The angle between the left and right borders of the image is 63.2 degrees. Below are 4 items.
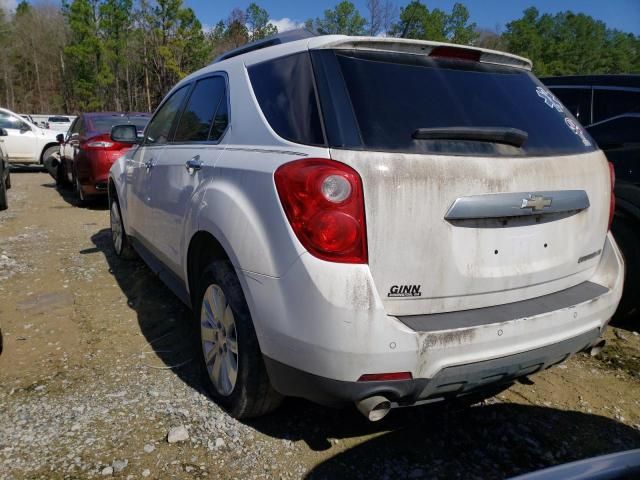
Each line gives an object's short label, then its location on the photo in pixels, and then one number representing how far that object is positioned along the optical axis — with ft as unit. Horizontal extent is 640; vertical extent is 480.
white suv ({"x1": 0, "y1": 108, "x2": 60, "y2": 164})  44.25
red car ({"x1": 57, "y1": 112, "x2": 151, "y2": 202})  26.35
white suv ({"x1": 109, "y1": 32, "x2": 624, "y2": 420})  6.22
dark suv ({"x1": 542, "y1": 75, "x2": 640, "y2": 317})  12.37
